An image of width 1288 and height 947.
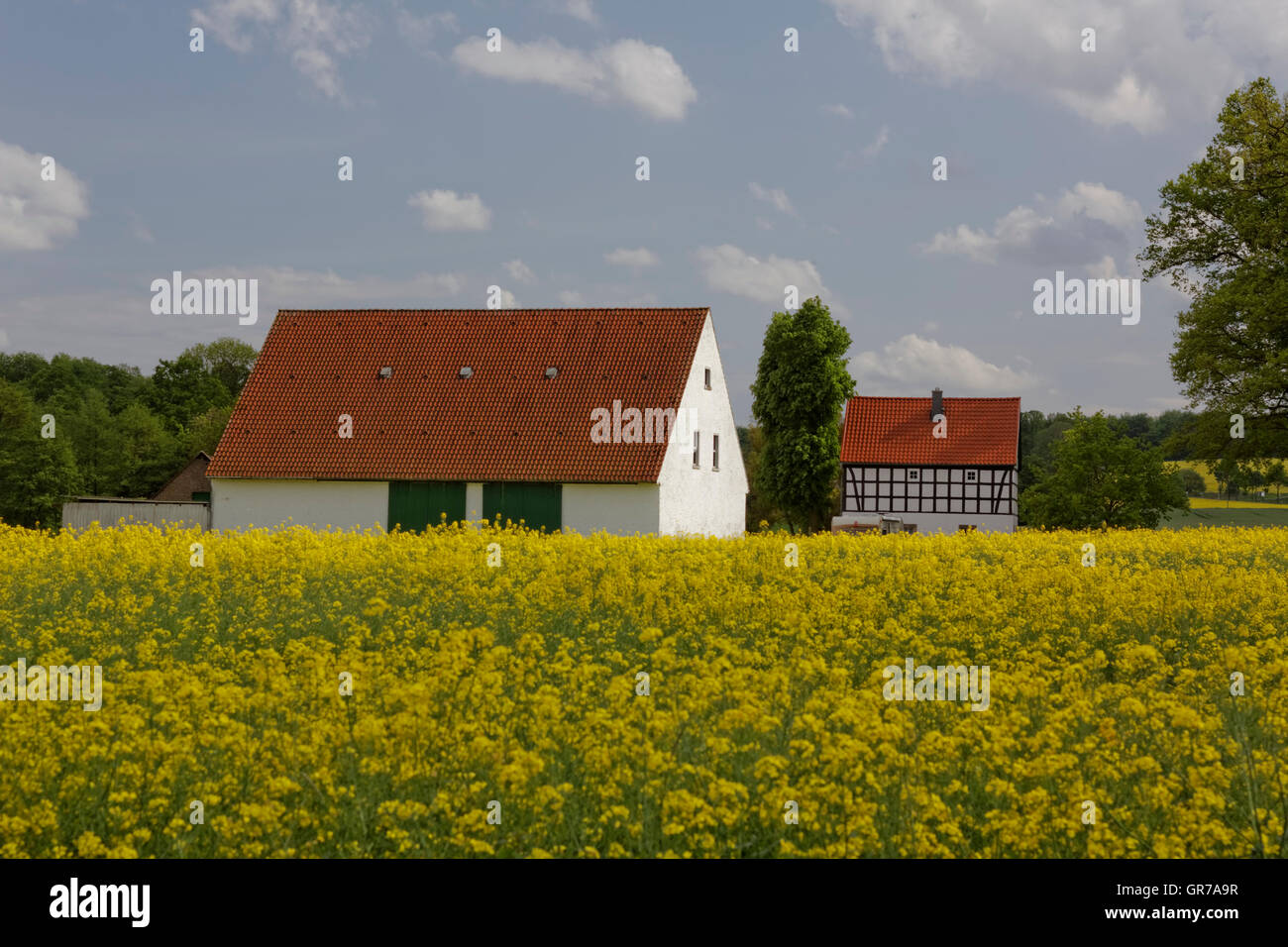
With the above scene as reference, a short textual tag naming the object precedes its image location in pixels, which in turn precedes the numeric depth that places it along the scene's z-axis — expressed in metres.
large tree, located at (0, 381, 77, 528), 71.81
